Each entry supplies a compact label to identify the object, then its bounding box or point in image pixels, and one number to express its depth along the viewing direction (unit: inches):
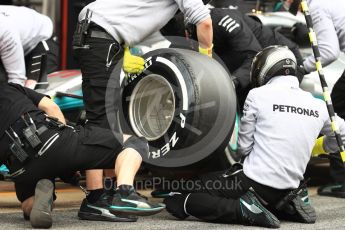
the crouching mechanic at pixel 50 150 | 436.1
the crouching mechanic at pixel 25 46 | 557.3
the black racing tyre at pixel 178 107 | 466.6
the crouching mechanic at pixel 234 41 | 600.4
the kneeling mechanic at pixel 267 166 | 465.1
